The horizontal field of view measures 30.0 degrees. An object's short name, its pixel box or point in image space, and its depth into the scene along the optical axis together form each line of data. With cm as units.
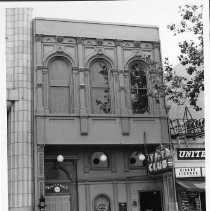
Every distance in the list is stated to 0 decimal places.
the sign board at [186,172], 1315
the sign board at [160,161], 1173
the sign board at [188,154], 1338
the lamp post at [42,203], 1177
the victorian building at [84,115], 1255
